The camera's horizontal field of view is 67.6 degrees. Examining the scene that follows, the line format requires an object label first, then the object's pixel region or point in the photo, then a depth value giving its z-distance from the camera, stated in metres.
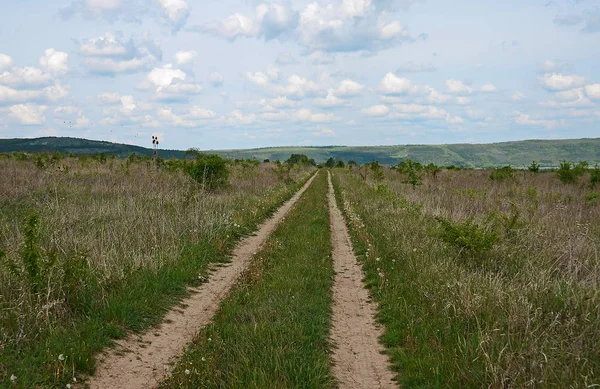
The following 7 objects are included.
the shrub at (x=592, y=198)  18.67
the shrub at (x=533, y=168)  42.45
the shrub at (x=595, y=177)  27.00
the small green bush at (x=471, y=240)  9.15
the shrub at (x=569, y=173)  29.28
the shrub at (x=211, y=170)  23.25
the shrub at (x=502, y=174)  36.01
